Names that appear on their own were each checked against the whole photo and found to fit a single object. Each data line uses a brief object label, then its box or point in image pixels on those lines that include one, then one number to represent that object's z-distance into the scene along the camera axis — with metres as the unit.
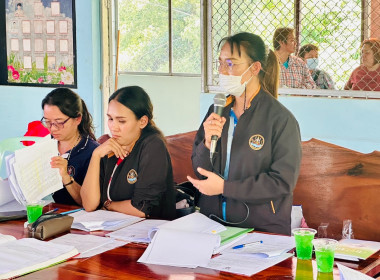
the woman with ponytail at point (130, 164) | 2.76
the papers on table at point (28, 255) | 1.90
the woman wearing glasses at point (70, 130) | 3.10
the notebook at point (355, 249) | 2.02
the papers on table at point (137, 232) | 2.23
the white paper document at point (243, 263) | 1.89
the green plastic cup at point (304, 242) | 1.91
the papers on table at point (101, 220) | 2.42
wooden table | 1.85
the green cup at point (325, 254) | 1.80
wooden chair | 2.78
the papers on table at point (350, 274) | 1.71
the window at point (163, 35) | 6.62
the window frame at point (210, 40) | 4.80
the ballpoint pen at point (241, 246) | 2.12
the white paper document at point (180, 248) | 1.98
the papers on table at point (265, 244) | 2.05
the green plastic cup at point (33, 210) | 2.46
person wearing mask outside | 4.94
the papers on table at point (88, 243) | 2.12
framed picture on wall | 5.93
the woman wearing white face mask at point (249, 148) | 2.44
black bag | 2.92
